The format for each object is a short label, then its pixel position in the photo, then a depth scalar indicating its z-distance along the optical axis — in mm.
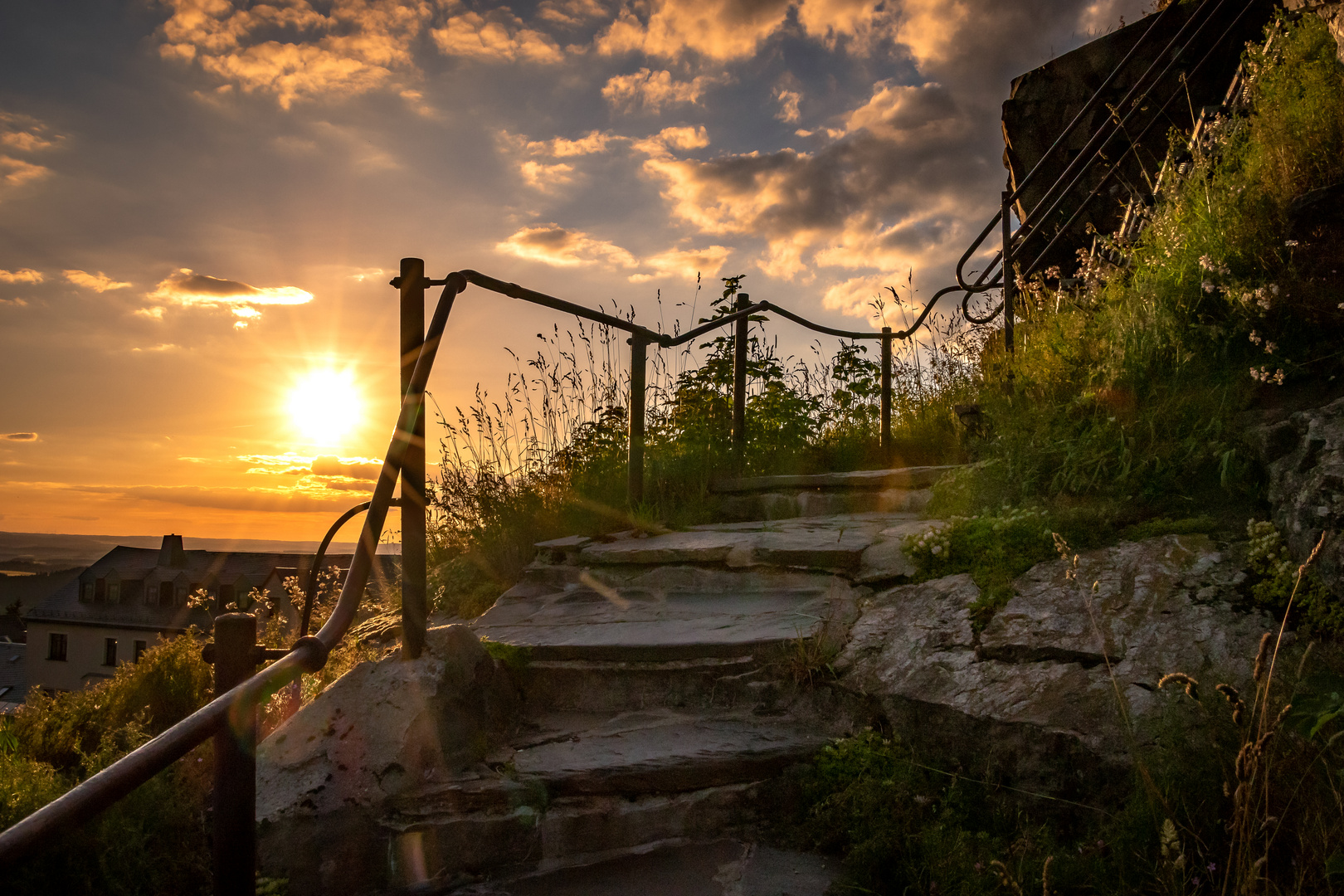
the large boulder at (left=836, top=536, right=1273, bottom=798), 2510
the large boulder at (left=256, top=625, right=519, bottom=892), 2463
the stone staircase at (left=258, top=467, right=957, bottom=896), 2512
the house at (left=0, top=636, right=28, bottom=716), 37531
